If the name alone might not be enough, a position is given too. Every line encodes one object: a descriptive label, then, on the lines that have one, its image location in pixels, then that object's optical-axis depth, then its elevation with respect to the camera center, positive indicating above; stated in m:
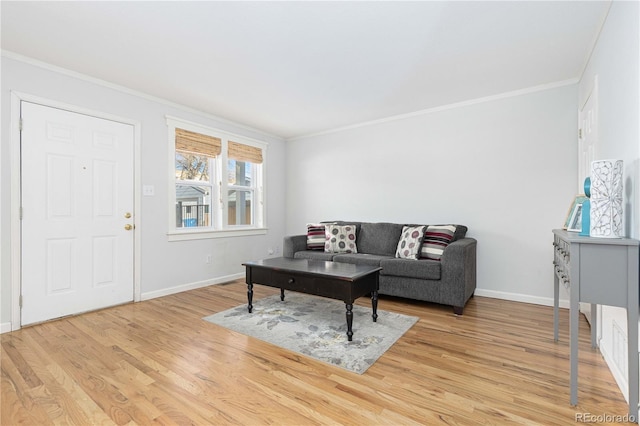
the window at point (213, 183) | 4.03 +0.43
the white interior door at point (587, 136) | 2.47 +0.69
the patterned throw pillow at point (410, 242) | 3.53 -0.34
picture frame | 2.06 -0.02
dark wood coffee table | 2.44 -0.56
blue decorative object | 1.72 -0.02
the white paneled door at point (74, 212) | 2.80 +0.00
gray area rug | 2.22 -0.99
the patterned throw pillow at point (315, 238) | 4.33 -0.35
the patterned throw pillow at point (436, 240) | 3.43 -0.31
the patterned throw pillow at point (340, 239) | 4.20 -0.36
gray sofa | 3.06 -0.57
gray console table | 1.44 -0.33
